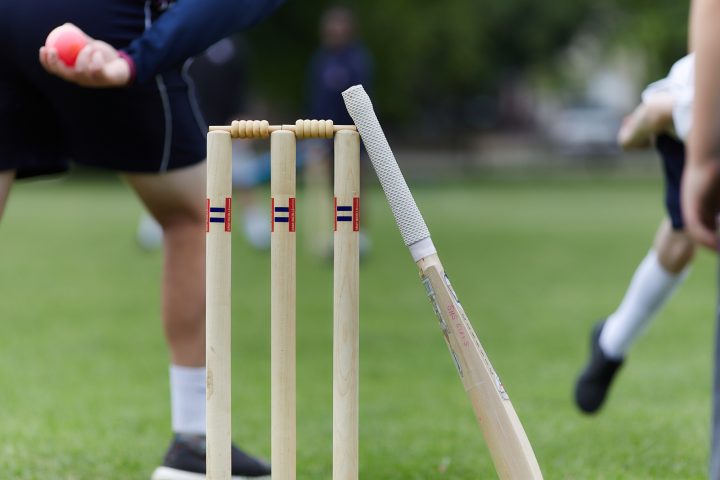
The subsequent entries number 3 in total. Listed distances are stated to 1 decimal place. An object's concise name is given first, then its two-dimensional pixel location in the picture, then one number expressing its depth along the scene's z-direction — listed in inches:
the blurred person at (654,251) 318.0
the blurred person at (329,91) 959.6
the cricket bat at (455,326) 219.9
